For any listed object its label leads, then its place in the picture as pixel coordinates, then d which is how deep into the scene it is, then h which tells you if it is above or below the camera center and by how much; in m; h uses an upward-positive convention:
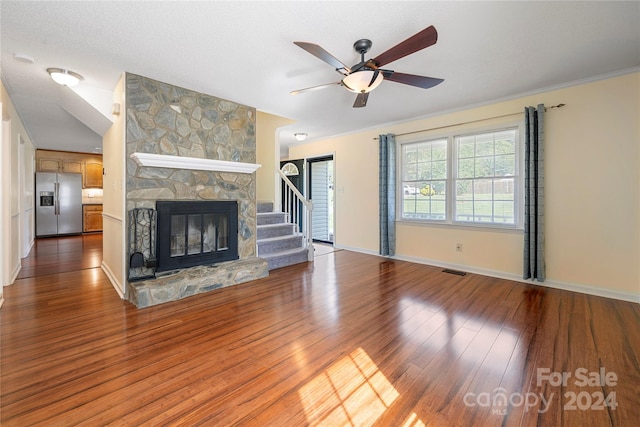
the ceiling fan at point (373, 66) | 2.05 +1.22
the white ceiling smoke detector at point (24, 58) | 2.77 +1.54
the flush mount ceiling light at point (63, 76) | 3.06 +1.48
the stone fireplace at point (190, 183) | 3.24 +0.34
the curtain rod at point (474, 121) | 3.65 +1.36
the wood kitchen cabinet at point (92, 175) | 8.32 +1.04
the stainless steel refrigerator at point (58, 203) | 7.39 +0.16
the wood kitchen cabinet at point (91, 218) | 8.36 -0.28
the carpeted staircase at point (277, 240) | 4.69 -0.56
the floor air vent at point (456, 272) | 4.28 -1.01
